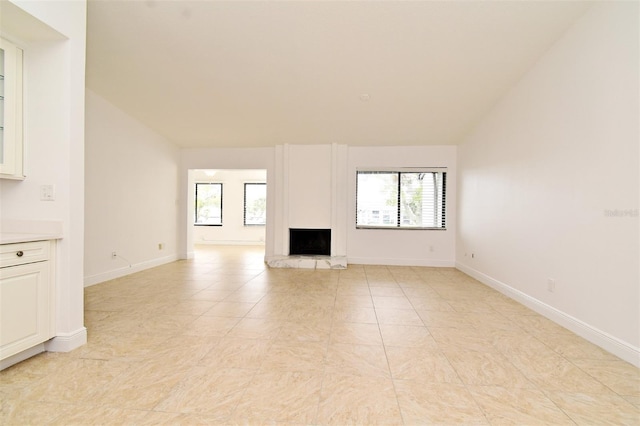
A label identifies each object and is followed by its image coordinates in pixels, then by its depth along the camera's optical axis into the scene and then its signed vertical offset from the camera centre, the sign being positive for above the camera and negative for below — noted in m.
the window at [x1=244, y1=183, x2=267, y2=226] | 9.17 +0.28
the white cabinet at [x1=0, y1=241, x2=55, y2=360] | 1.76 -0.57
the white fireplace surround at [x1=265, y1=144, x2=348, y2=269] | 5.70 +0.41
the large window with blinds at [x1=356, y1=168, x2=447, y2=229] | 5.71 +0.30
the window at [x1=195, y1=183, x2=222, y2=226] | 9.25 +0.23
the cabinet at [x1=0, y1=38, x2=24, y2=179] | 2.00 +0.71
